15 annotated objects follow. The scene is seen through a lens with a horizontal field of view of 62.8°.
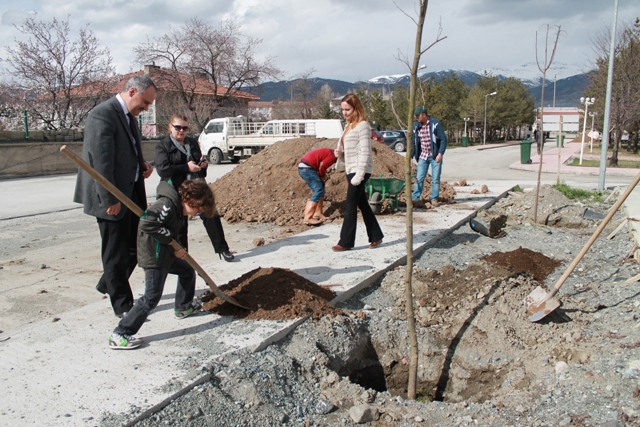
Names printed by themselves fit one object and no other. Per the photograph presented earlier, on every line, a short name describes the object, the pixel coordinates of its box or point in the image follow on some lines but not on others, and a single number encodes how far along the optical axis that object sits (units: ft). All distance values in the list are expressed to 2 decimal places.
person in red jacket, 23.90
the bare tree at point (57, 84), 70.90
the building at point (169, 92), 113.09
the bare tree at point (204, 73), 113.60
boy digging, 11.15
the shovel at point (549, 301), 13.64
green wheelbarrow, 26.23
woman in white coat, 18.47
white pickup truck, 77.10
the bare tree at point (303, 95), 190.19
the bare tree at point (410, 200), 9.96
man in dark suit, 12.11
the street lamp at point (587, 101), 82.94
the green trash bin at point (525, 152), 78.59
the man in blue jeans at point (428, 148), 29.48
